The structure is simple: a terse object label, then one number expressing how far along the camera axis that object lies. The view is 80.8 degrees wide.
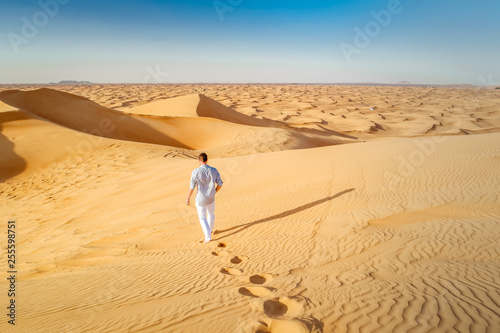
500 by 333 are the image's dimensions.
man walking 4.96
